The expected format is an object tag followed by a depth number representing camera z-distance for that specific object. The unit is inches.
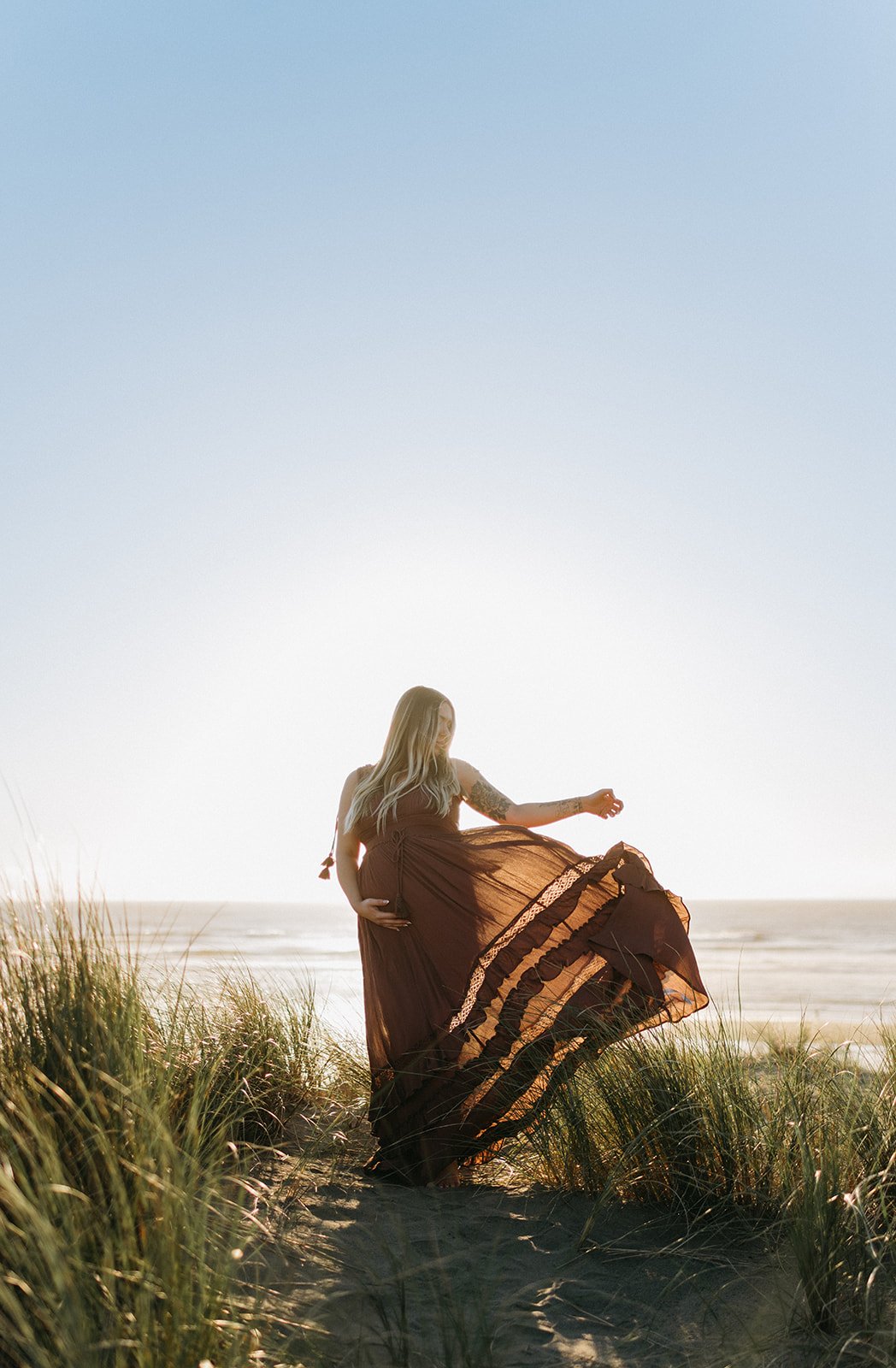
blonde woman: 150.1
